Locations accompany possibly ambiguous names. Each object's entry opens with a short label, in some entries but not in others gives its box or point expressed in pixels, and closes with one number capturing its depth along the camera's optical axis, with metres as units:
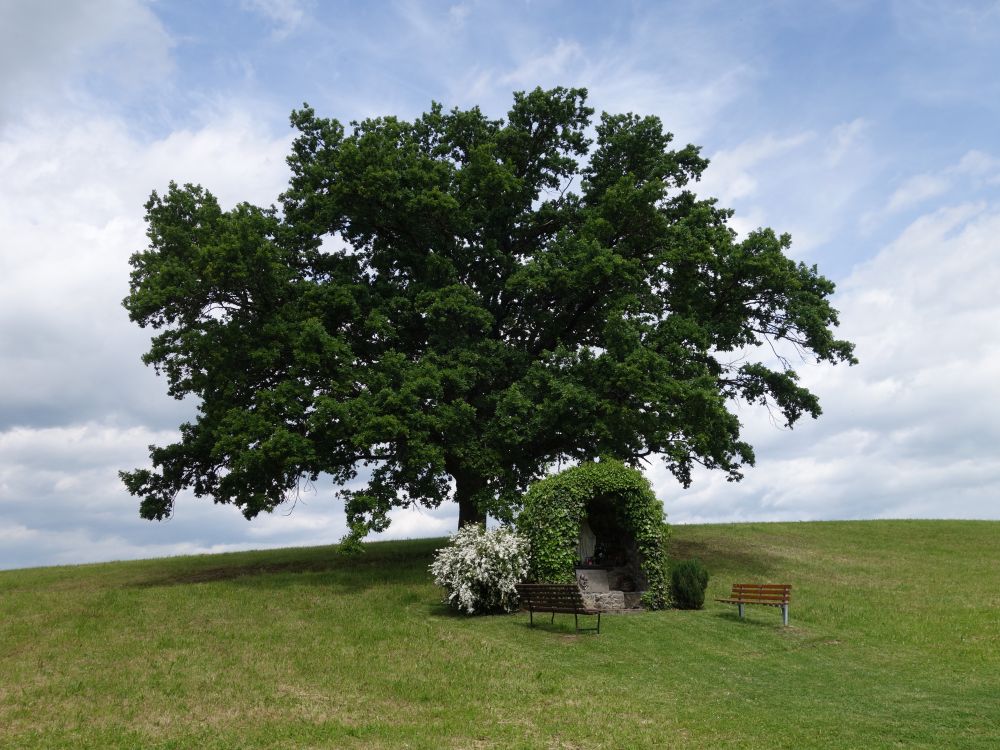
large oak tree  27.88
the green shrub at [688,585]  23.80
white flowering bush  22.66
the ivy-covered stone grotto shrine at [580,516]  23.52
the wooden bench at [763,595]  21.53
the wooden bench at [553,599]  20.03
